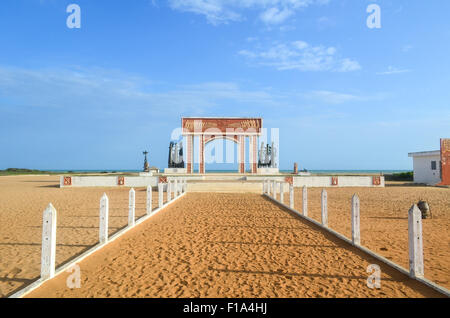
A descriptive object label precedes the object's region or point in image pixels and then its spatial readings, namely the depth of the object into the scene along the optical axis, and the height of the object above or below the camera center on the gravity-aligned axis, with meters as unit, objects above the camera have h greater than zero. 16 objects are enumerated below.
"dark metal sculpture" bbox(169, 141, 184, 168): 36.19 +1.85
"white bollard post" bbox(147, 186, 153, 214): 10.04 -1.01
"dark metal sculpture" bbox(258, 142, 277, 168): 36.88 +1.84
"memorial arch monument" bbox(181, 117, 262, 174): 35.66 +4.84
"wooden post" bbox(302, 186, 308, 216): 9.73 -1.02
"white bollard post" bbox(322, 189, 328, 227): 8.23 -1.08
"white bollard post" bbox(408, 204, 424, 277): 4.43 -1.12
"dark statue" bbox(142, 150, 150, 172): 38.03 +0.74
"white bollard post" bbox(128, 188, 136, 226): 8.22 -1.05
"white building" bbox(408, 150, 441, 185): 25.84 +0.55
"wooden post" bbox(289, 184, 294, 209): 11.58 -1.13
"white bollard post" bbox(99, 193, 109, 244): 6.58 -1.14
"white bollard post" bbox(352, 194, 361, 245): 6.43 -1.13
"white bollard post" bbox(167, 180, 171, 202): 14.39 -1.22
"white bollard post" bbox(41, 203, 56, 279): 4.48 -1.14
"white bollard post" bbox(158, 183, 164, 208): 12.24 -0.93
